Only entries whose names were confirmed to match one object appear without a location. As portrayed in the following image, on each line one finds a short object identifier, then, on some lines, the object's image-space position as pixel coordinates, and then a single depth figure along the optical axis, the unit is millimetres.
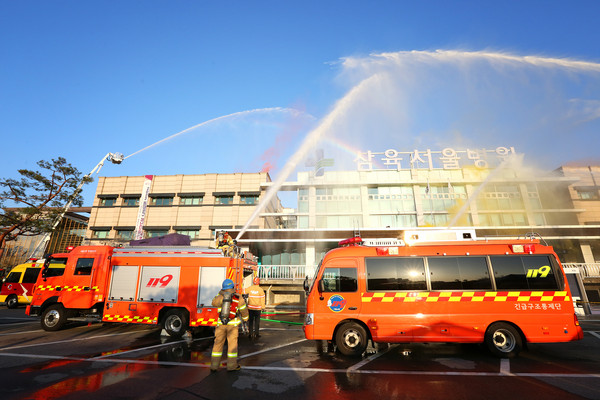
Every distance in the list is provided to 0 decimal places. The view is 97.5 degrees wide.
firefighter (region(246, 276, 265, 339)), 9594
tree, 24719
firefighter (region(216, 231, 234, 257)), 10672
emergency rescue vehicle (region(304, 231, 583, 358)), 6918
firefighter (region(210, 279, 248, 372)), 5578
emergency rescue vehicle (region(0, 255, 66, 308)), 18469
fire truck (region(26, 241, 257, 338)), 9734
